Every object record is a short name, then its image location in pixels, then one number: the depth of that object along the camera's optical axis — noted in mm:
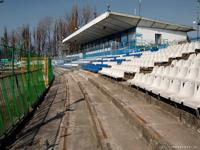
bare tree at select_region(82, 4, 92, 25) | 54219
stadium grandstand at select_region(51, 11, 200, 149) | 3486
